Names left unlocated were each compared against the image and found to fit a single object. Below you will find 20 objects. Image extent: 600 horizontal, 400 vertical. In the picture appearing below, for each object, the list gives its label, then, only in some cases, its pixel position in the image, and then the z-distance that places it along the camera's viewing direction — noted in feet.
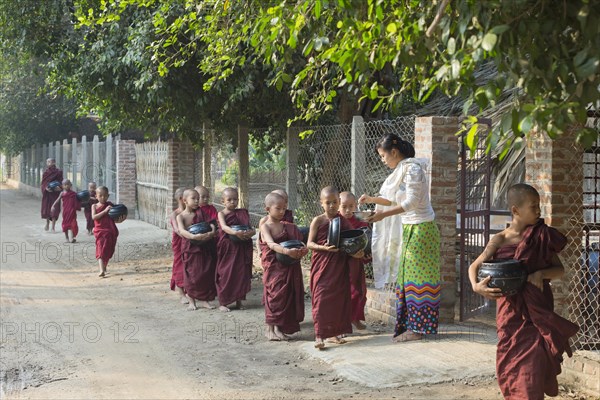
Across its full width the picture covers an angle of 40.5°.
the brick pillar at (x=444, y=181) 26.17
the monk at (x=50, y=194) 62.61
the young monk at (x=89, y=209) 57.24
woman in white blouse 24.16
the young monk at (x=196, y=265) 32.91
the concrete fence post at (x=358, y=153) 31.75
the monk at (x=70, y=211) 56.24
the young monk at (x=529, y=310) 16.65
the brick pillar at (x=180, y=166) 55.36
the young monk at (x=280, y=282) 26.78
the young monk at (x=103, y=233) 41.96
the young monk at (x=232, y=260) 31.58
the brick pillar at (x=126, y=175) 71.05
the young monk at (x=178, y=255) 34.17
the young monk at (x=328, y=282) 24.90
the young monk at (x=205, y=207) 33.58
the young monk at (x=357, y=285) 26.68
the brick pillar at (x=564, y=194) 19.85
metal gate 26.68
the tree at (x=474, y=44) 11.03
